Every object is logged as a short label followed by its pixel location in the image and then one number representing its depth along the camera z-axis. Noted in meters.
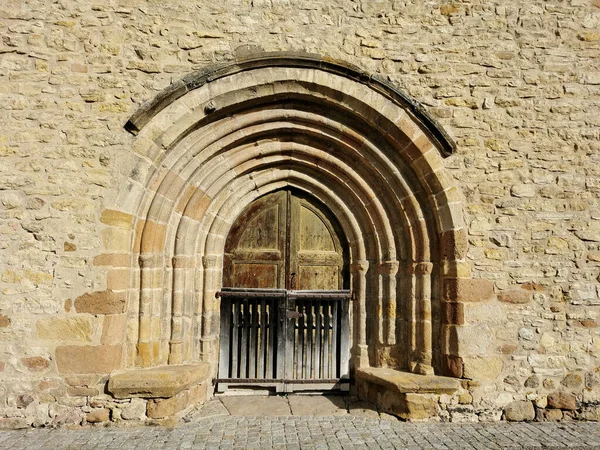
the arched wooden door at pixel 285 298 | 4.32
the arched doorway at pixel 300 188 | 3.77
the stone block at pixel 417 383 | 3.64
